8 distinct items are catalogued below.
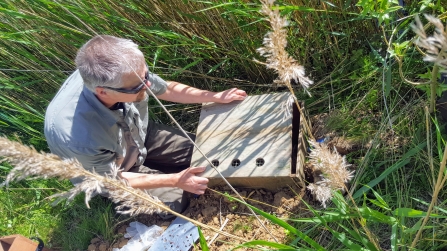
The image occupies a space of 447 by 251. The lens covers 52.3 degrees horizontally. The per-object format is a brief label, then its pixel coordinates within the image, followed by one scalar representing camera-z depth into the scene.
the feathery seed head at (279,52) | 1.18
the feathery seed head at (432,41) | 0.84
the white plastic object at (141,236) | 2.68
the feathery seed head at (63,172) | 1.07
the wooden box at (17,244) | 2.61
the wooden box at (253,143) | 2.31
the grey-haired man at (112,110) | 2.07
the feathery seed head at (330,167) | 1.29
